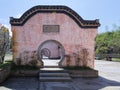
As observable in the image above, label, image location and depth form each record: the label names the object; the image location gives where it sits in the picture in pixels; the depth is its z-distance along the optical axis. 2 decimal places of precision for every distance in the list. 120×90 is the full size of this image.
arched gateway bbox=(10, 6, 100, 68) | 8.80
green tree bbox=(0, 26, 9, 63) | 8.23
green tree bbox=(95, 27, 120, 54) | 20.86
